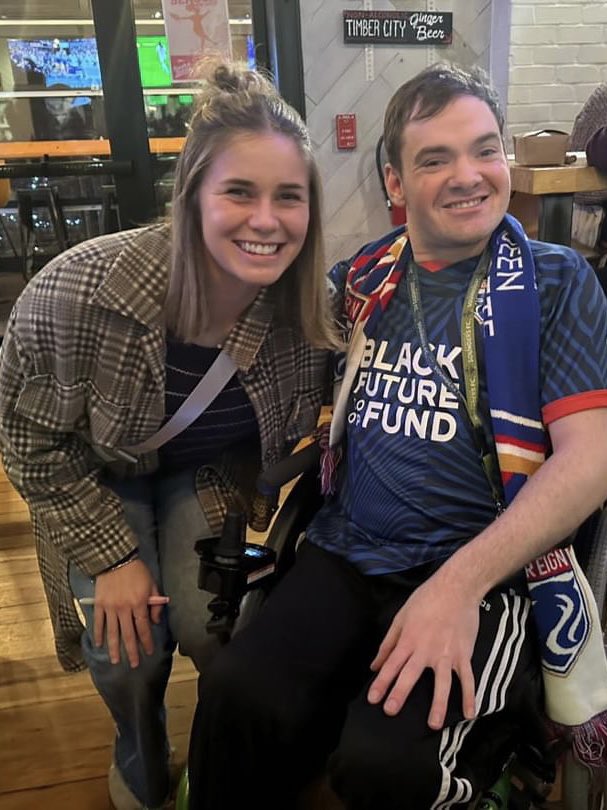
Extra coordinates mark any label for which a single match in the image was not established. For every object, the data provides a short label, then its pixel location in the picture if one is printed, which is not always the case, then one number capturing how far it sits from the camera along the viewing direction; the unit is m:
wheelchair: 0.93
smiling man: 0.88
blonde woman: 1.09
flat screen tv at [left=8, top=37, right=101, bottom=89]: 3.72
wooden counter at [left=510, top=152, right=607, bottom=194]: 1.80
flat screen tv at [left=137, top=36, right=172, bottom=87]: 3.57
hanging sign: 3.43
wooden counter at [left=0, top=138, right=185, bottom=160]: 3.79
